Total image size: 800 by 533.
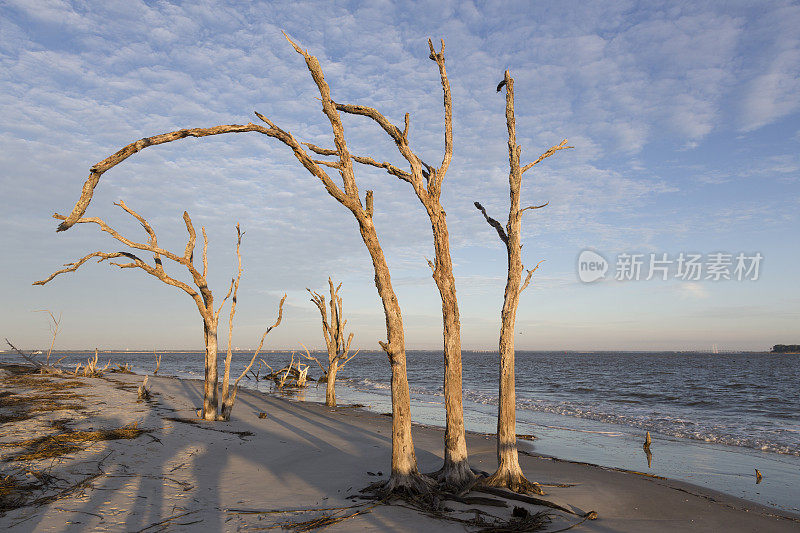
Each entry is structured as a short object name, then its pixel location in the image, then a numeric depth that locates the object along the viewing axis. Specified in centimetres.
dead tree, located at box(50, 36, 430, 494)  712
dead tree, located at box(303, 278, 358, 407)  2045
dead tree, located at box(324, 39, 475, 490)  785
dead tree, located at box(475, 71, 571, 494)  794
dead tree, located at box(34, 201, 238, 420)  1211
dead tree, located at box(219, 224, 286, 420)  1354
